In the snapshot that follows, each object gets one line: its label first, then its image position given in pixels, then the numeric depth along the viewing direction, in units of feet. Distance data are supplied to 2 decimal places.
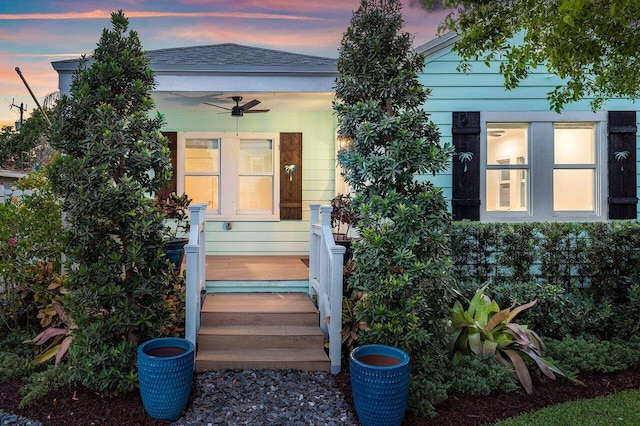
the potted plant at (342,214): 17.29
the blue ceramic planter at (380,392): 9.50
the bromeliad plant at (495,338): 12.51
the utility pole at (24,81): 35.17
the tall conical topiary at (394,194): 11.06
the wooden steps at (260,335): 12.62
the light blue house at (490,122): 17.61
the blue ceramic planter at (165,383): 9.95
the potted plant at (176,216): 16.08
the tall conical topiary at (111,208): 10.93
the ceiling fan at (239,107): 19.06
